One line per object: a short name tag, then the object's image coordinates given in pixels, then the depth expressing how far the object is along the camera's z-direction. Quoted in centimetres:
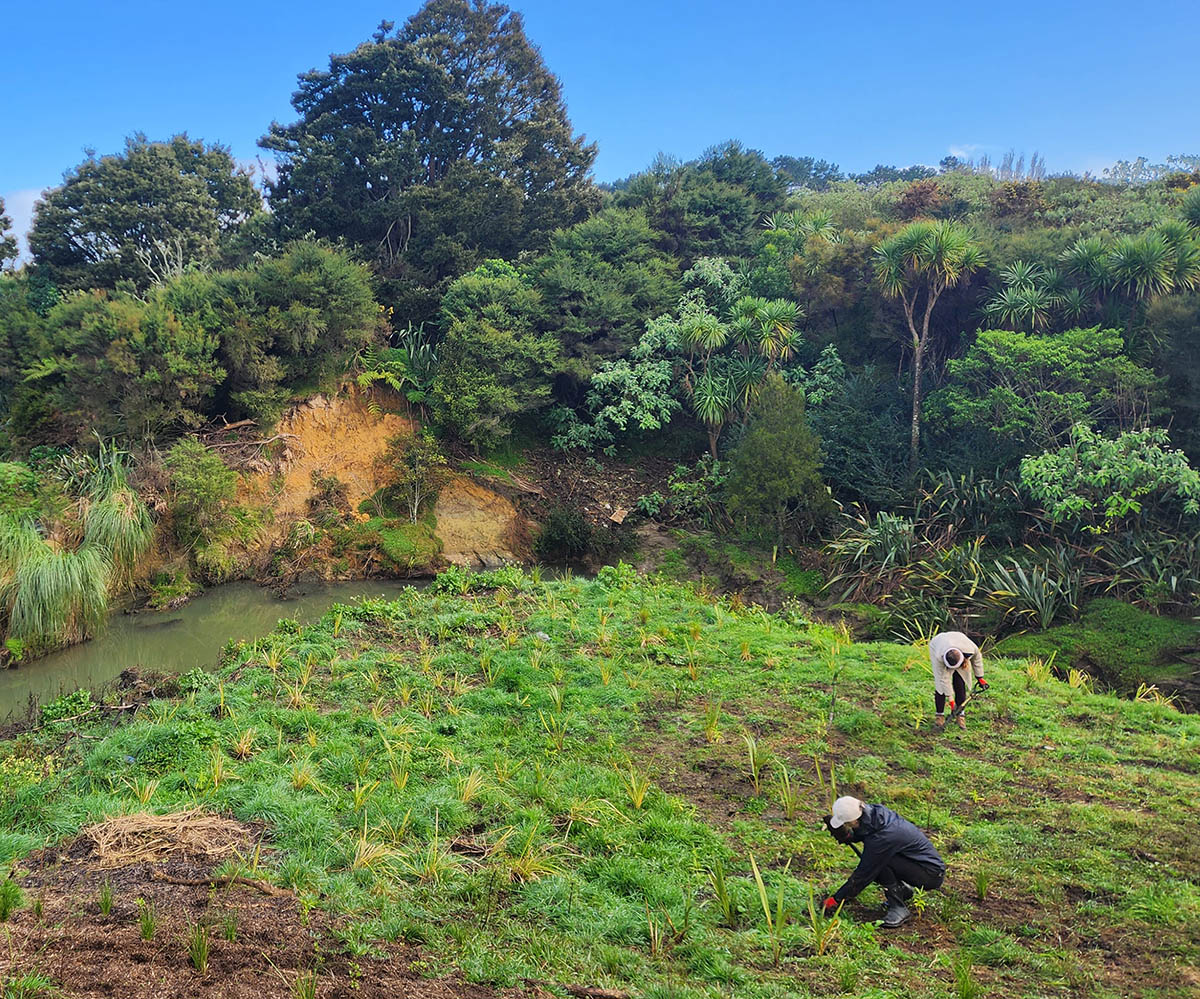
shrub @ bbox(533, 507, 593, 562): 1791
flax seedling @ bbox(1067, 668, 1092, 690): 936
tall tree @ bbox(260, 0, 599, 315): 2433
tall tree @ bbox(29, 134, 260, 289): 2544
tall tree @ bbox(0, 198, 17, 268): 2762
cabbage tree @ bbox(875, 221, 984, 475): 1652
